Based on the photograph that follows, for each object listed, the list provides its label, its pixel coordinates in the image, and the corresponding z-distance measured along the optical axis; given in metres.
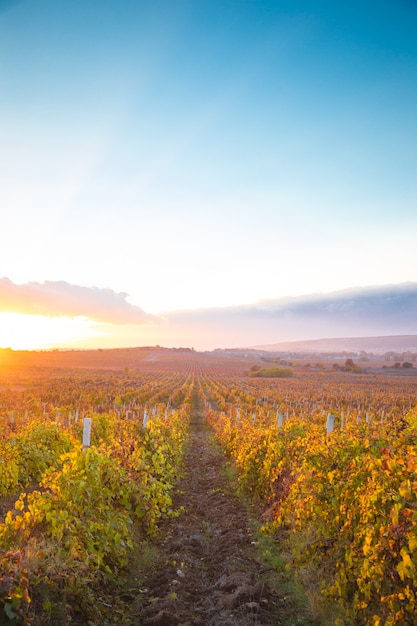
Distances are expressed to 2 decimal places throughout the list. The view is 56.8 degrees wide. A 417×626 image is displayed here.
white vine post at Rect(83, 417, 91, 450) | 7.53
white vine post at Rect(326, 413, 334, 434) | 8.41
